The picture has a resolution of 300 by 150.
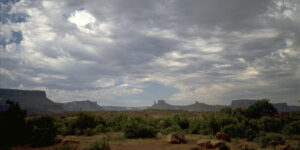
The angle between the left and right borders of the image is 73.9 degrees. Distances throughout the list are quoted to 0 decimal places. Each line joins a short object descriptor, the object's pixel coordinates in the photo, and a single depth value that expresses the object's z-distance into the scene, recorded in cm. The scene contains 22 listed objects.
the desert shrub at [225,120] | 2101
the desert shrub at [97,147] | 1145
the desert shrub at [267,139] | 1461
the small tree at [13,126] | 1409
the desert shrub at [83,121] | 2273
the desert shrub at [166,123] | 2649
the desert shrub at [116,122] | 2439
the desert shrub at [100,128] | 2231
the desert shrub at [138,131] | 1830
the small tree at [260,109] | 3266
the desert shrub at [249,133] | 1758
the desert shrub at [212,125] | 2097
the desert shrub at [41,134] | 1413
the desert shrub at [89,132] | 2019
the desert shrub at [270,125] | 2197
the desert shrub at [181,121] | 2527
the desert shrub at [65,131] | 2091
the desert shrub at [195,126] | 2225
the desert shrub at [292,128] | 2059
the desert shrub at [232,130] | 1883
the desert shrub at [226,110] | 3208
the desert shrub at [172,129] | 2121
